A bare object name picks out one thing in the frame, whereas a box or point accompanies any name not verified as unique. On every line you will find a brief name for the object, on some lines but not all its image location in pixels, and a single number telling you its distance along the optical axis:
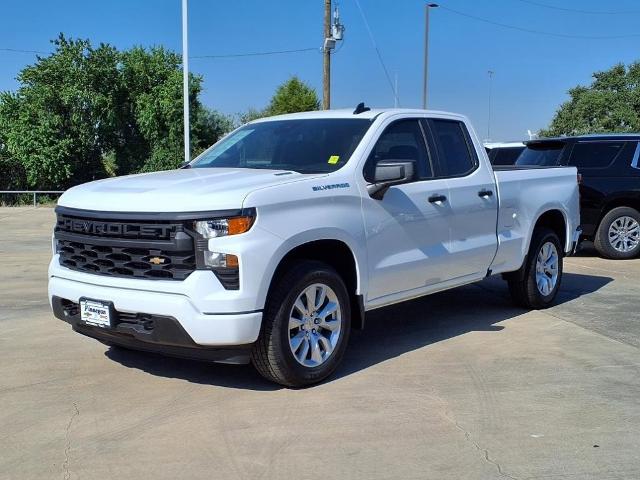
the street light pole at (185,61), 19.94
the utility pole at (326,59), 23.12
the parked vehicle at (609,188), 11.40
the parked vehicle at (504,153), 16.33
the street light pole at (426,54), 35.06
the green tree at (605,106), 40.72
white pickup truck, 4.41
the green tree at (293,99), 46.00
